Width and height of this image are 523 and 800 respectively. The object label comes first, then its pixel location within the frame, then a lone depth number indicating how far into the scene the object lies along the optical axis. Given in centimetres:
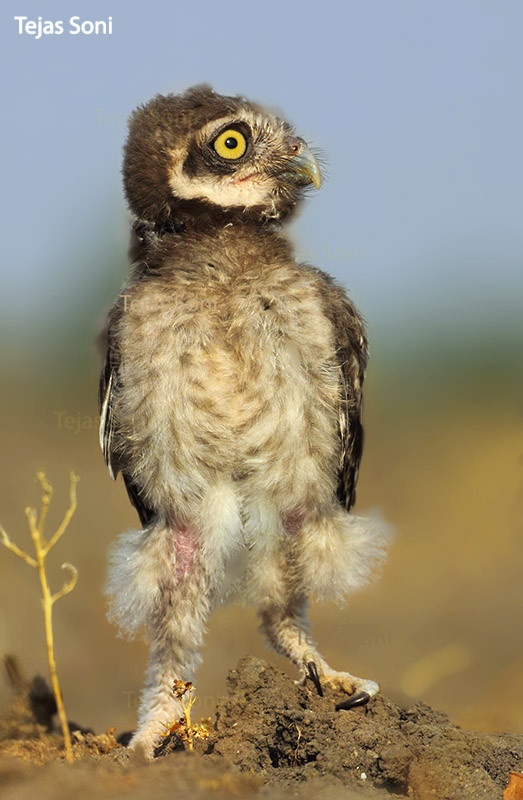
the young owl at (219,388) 714
